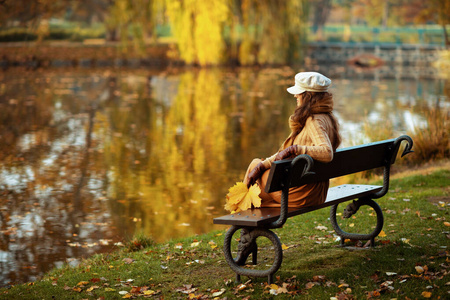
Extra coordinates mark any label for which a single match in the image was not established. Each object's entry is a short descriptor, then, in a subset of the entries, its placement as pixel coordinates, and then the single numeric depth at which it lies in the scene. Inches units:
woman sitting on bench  175.3
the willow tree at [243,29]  1195.3
